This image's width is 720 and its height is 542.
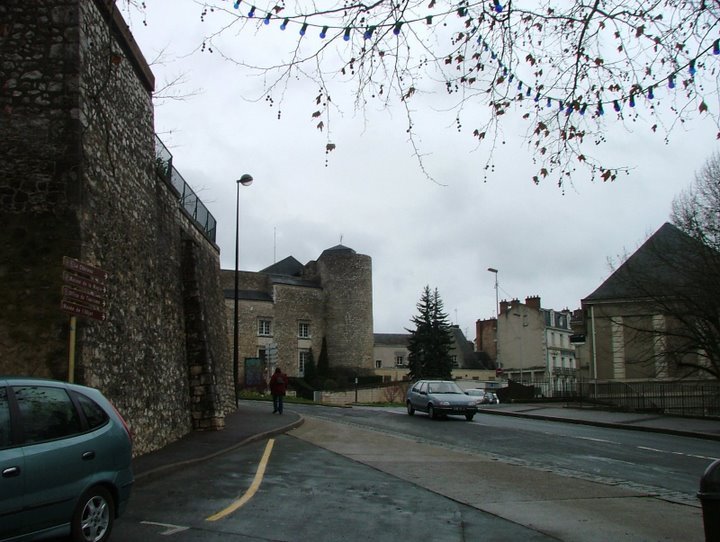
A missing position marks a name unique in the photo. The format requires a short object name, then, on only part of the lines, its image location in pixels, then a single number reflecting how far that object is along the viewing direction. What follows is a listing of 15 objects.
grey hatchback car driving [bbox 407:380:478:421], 23.67
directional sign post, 8.38
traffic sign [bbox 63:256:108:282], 8.36
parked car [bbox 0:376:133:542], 5.20
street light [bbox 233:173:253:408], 26.34
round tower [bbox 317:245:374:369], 69.12
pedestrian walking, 23.56
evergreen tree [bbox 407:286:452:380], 63.41
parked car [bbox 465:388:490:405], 40.87
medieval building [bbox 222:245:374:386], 65.44
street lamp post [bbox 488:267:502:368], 52.88
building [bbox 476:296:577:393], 75.38
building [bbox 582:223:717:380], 26.81
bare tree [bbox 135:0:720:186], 6.36
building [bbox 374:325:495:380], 88.31
